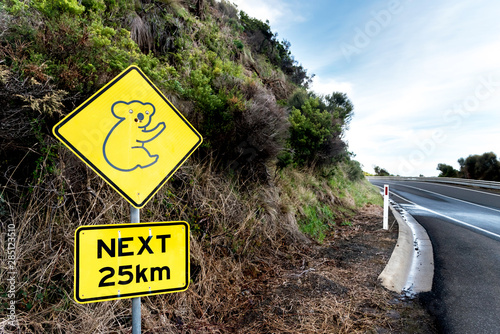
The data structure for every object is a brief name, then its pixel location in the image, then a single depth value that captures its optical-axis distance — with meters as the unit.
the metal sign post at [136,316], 1.83
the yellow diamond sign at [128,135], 1.84
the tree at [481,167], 27.39
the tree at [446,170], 34.47
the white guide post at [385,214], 7.49
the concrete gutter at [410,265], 4.17
